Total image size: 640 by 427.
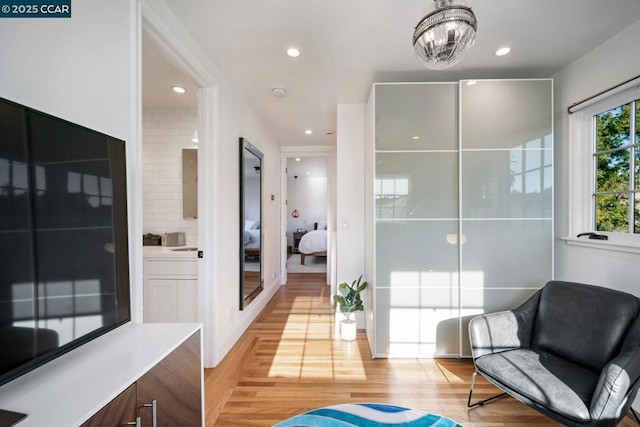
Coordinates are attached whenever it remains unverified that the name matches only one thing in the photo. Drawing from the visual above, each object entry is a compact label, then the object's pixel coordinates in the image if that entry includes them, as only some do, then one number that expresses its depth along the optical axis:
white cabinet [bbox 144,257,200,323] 2.49
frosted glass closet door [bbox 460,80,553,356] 2.35
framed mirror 2.94
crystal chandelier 1.11
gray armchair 1.34
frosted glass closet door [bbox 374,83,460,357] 2.42
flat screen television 0.73
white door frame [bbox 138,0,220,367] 2.29
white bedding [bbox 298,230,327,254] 6.82
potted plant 2.86
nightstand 8.64
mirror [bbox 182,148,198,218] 3.07
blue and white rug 1.35
